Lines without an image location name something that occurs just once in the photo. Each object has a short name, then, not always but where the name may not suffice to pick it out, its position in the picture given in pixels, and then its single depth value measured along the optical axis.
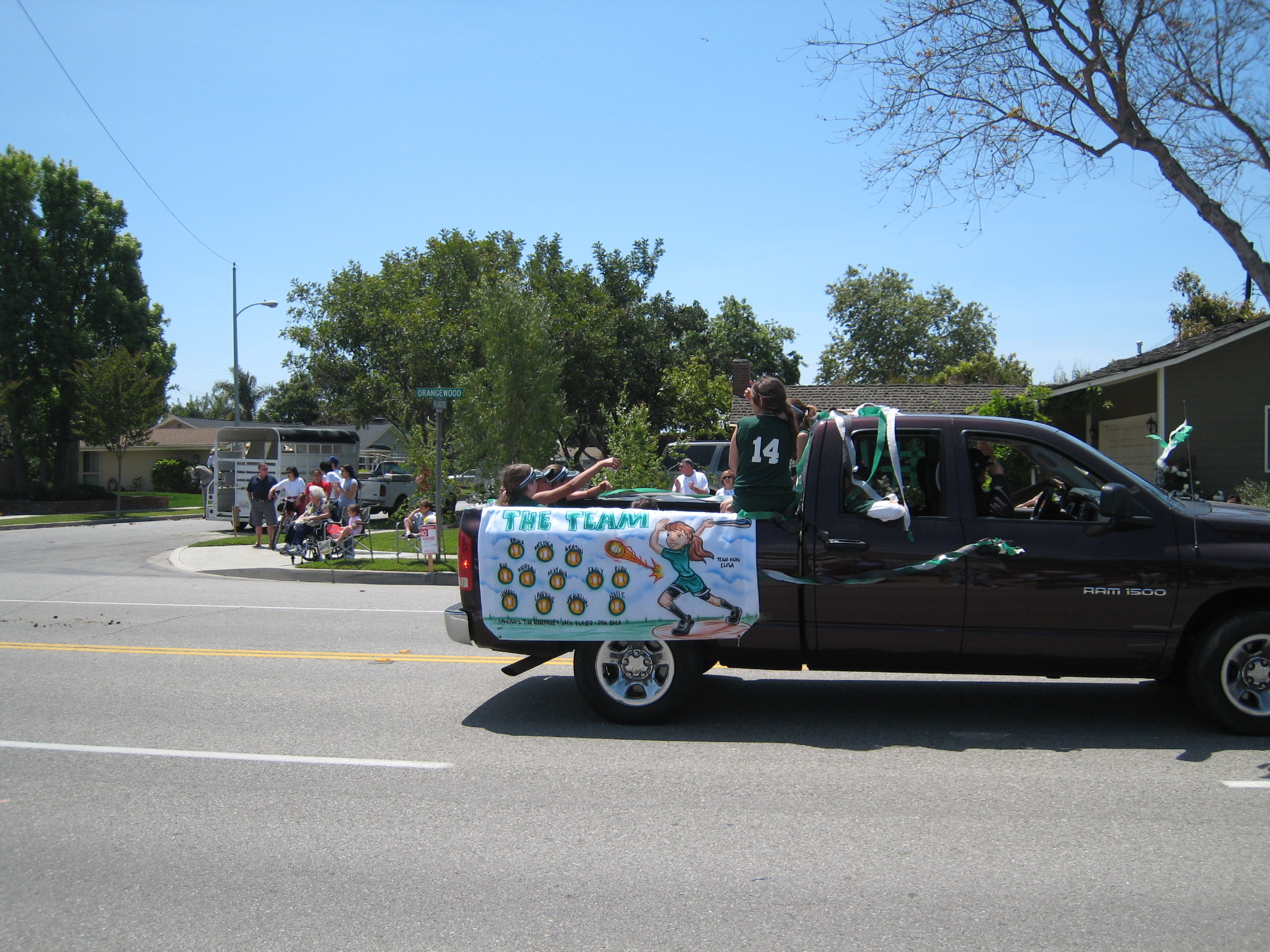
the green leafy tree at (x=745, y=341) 51.19
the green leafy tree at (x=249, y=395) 83.50
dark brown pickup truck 5.55
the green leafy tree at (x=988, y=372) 49.22
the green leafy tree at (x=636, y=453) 19.52
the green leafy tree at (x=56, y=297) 37.19
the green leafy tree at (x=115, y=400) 34.59
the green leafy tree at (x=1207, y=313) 36.44
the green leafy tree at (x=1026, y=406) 20.75
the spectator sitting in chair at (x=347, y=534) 17.00
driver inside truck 5.91
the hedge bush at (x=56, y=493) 37.56
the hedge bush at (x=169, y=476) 50.97
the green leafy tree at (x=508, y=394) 22.52
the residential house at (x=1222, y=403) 18.59
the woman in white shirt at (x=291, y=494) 19.19
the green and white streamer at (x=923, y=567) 5.65
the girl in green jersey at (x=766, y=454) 6.00
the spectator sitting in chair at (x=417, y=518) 16.69
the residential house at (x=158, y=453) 51.31
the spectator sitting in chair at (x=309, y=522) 17.11
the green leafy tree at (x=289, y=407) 76.44
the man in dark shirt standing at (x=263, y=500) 19.72
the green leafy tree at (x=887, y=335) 67.44
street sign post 14.62
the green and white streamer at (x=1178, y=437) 8.69
